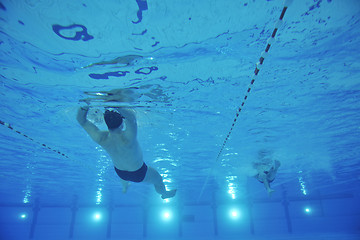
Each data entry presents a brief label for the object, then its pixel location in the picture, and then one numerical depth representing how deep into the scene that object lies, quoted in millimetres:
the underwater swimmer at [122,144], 5836
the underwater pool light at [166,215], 38819
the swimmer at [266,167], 13692
